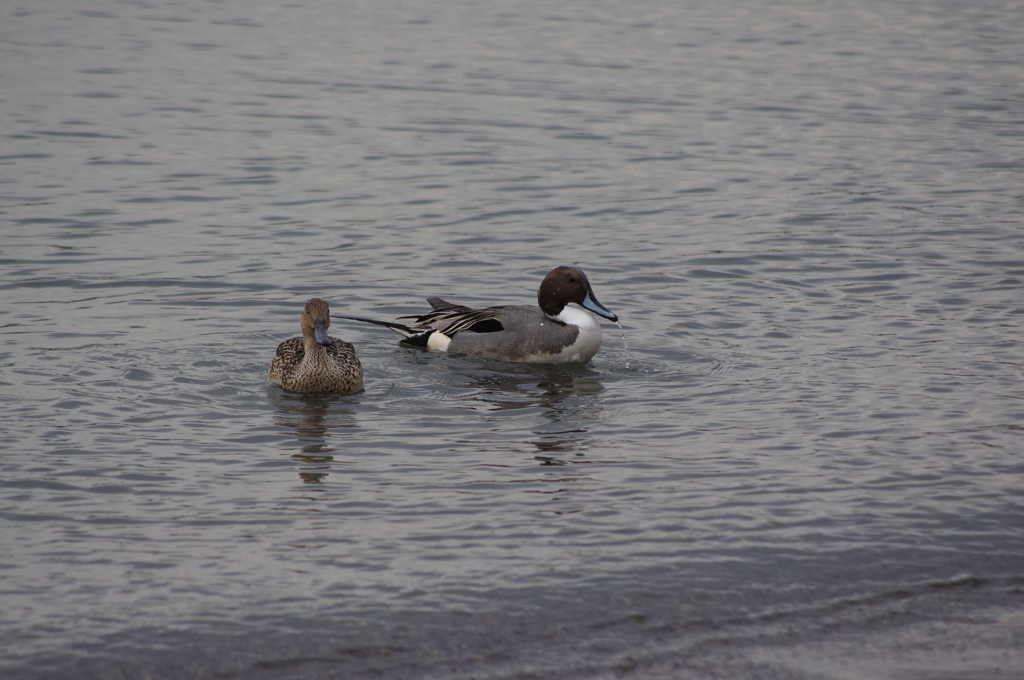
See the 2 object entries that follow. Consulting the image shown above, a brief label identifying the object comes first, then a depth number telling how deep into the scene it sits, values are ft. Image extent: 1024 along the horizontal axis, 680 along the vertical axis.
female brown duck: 63.77
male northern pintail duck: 71.92
